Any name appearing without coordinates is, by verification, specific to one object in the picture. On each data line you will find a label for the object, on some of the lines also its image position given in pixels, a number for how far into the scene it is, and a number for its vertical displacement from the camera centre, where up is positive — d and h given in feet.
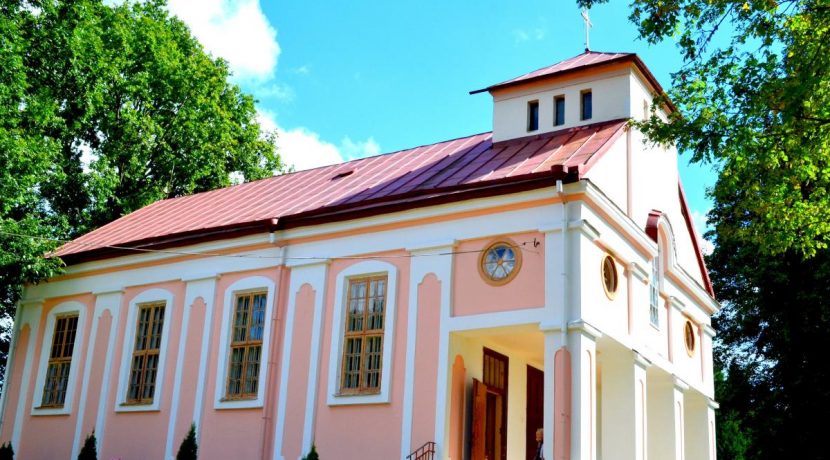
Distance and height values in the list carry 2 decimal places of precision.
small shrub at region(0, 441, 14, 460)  72.95 +4.54
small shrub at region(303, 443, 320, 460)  57.31 +4.39
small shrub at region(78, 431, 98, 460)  68.64 +4.70
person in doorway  51.10 +5.17
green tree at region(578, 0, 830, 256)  45.60 +21.60
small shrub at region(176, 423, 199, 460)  63.72 +4.81
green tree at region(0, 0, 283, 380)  71.36 +39.20
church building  54.95 +14.17
